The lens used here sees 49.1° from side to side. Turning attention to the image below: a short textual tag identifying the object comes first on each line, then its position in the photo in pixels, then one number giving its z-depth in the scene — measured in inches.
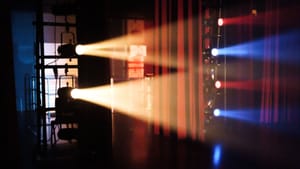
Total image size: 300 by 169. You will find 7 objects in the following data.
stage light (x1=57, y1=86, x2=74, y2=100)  132.3
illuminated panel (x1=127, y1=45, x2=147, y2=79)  277.1
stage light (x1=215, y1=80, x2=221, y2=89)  176.8
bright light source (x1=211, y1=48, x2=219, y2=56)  173.3
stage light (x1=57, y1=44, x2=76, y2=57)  131.5
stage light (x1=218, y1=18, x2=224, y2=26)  175.0
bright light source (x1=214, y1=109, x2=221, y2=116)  179.9
